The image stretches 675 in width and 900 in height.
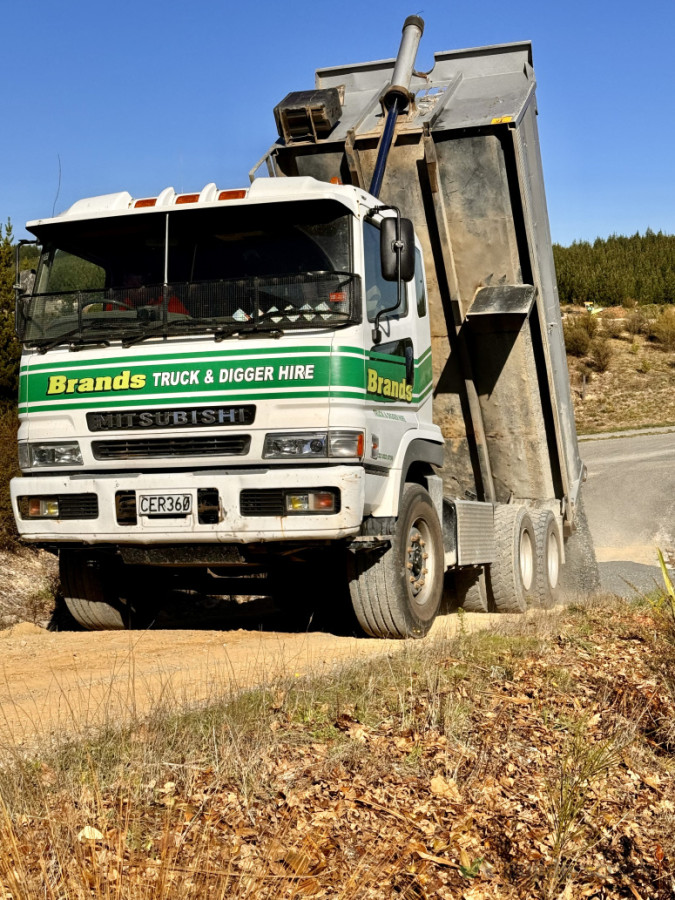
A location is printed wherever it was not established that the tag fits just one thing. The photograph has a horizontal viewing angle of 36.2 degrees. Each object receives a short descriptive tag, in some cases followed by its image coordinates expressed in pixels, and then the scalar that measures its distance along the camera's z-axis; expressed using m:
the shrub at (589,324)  35.09
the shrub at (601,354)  33.19
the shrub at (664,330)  34.91
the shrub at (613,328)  36.12
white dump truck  6.36
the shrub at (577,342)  33.91
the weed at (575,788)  3.38
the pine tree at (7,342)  12.31
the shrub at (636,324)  36.44
